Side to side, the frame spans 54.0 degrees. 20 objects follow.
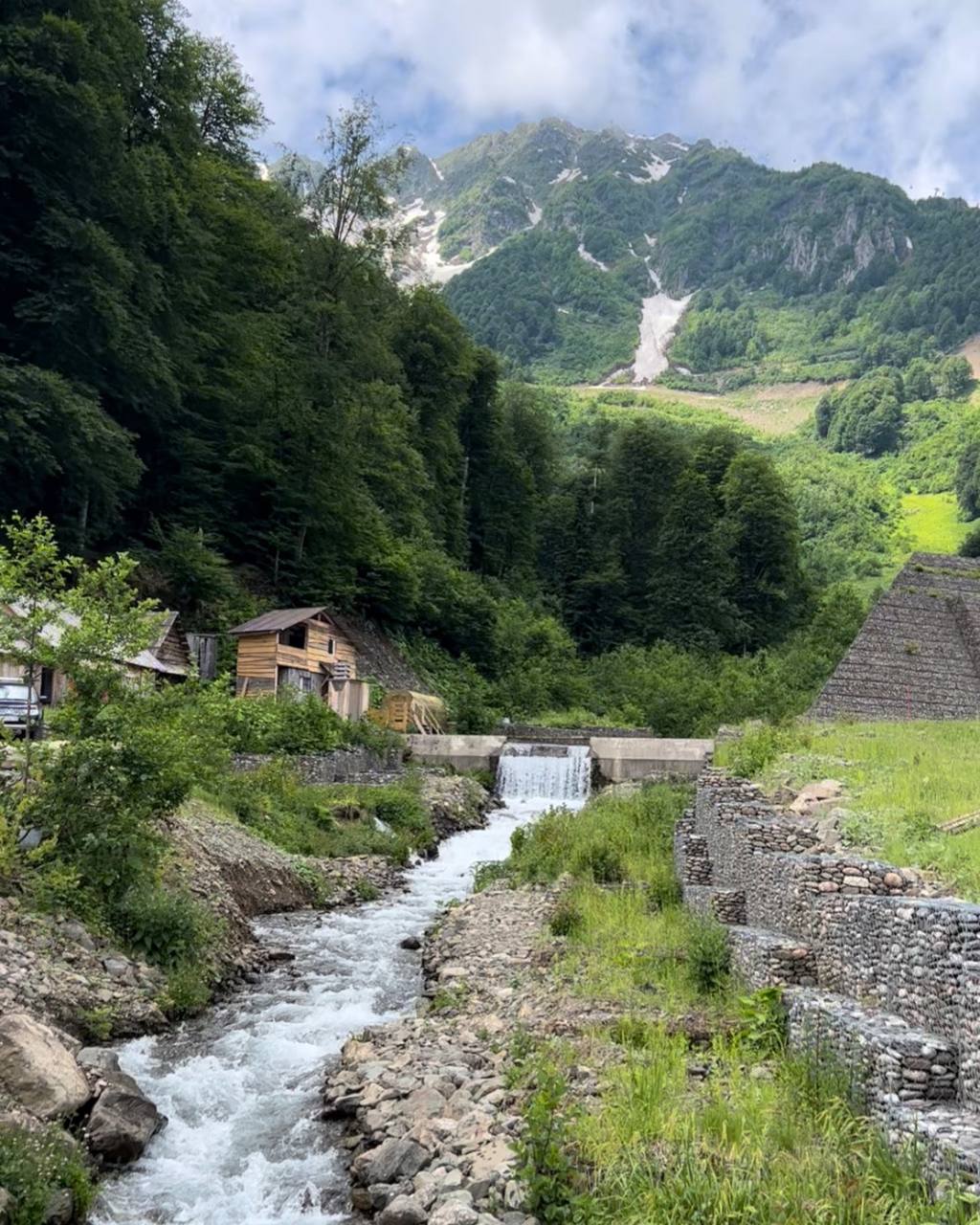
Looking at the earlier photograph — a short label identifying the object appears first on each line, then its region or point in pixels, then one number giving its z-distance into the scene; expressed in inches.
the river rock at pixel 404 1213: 280.4
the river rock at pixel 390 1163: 309.1
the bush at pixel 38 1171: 270.8
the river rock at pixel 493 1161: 293.0
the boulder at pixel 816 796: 594.5
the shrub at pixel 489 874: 753.6
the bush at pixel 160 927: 474.9
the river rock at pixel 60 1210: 276.8
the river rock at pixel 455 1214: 268.4
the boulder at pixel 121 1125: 321.7
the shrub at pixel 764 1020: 365.4
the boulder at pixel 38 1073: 318.3
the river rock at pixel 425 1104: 338.6
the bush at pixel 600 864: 705.6
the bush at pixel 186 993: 447.2
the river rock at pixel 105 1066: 353.1
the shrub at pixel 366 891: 723.4
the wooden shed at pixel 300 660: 1243.2
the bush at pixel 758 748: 775.7
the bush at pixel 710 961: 438.6
